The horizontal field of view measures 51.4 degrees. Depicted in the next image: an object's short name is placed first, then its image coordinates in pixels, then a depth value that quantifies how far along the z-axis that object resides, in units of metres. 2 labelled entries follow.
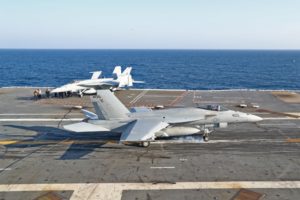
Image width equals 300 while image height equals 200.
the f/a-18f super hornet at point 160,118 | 28.78
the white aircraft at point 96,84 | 57.88
